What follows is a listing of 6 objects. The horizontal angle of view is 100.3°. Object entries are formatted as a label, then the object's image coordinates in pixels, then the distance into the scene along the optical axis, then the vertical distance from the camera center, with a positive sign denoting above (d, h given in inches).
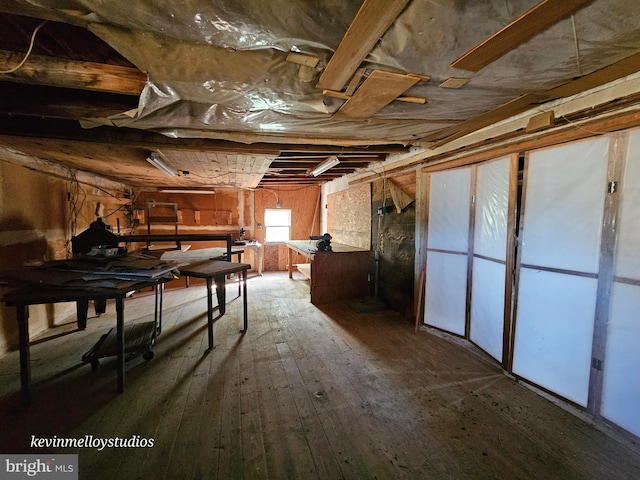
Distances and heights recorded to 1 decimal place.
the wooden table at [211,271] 106.2 -20.6
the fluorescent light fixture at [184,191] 248.2 +28.3
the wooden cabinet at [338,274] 173.2 -33.5
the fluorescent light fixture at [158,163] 123.7 +28.8
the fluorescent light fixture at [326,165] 147.4 +35.2
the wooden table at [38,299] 71.9 -22.0
